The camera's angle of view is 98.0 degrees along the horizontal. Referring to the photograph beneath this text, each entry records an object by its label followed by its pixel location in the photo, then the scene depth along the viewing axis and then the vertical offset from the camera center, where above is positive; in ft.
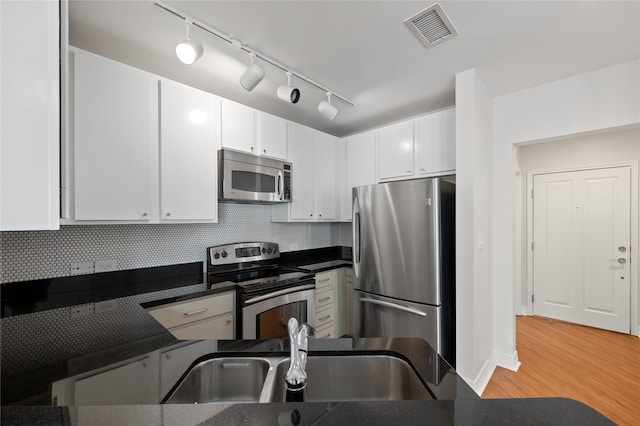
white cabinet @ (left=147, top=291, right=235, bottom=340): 5.77 -2.26
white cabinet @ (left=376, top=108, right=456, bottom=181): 8.72 +2.24
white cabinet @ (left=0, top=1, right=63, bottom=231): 2.17 +0.80
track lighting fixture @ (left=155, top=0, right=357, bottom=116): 5.02 +3.40
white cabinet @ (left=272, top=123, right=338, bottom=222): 9.53 +1.31
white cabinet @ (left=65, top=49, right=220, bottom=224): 5.41 +1.48
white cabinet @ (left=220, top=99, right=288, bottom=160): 7.69 +2.47
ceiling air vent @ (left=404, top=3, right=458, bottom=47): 5.14 +3.70
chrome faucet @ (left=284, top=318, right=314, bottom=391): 2.53 -1.38
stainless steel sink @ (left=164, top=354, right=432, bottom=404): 2.88 -1.75
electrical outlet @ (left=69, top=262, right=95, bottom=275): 5.98 -1.17
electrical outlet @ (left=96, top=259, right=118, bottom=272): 6.27 -1.17
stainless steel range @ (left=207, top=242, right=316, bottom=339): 6.82 -1.94
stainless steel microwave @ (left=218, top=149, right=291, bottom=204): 7.48 +1.04
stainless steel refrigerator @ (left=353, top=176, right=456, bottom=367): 7.25 -1.33
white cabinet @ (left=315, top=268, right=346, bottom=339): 9.48 -3.21
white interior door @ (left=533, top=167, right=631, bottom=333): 10.99 -1.42
